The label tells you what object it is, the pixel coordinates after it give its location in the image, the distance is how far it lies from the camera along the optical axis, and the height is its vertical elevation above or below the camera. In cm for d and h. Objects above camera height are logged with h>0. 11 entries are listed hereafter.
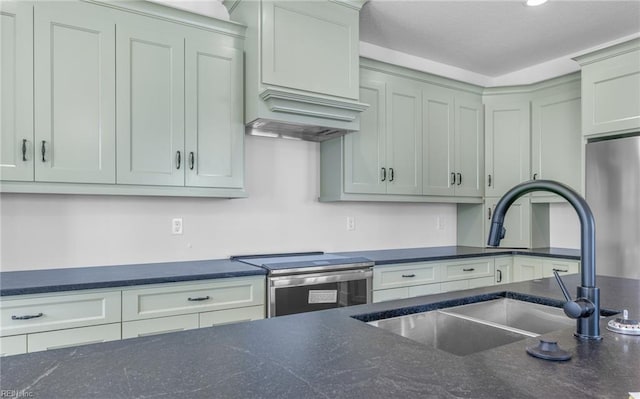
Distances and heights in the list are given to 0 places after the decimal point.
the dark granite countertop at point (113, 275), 189 -39
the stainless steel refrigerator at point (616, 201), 290 +0
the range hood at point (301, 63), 257 +88
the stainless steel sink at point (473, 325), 131 -41
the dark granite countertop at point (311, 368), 72 -33
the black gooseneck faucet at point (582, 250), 95 -11
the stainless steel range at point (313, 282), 242 -50
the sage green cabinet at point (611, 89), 301 +83
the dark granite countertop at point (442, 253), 310 -44
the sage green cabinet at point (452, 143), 364 +52
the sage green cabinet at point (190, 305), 207 -55
